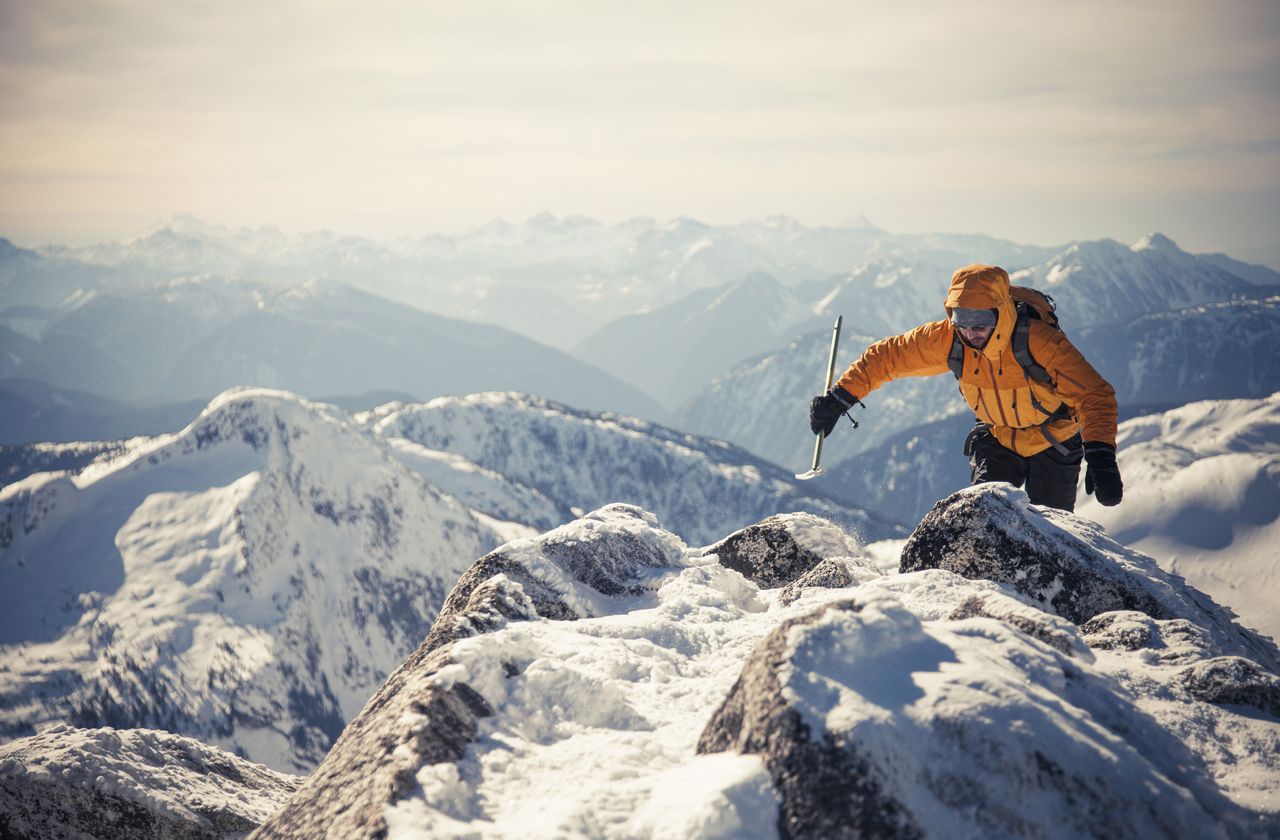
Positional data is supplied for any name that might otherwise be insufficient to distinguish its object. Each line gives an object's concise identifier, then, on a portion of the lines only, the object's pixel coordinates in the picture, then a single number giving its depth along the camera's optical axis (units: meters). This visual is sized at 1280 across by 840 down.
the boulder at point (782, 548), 13.45
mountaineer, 11.51
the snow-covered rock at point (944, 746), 5.89
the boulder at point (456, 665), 7.44
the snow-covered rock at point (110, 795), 11.52
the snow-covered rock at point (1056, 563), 10.23
